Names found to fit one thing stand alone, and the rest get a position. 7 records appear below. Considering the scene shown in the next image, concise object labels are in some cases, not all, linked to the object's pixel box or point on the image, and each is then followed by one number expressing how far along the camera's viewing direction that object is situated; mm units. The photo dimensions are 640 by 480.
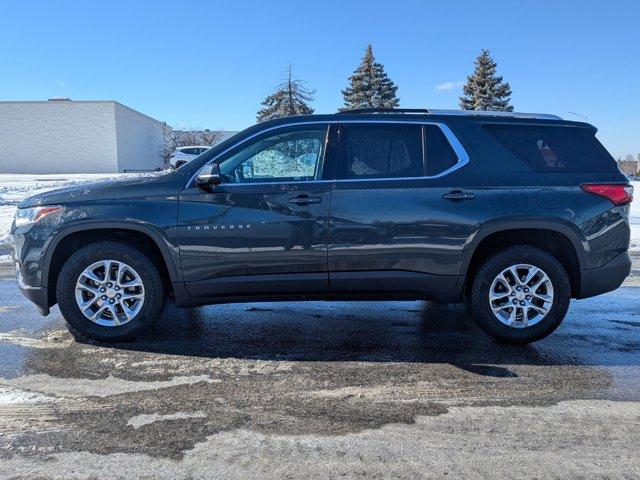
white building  48750
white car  22523
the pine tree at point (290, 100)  34781
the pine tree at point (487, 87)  42969
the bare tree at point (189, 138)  48688
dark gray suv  3967
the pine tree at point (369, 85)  43862
